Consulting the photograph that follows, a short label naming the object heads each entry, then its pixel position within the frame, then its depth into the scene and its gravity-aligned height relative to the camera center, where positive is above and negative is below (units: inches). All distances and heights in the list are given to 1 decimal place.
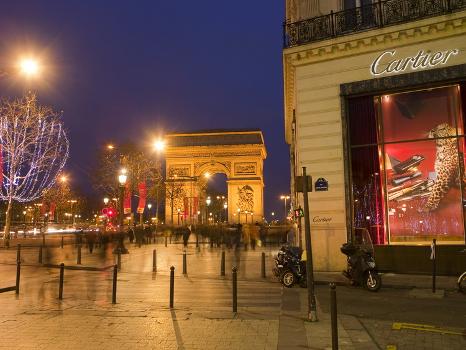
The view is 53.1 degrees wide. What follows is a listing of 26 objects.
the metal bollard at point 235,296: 369.7 -49.3
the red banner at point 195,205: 2282.2 +141.5
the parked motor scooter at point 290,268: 515.8 -38.5
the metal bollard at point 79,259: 763.2 -40.3
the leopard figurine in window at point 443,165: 609.3 +88.4
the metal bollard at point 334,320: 244.5 -46.1
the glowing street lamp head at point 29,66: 460.3 +168.1
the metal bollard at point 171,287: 391.3 -44.3
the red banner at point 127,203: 1465.3 +101.0
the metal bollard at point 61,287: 432.9 -48.7
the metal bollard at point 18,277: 466.2 -42.9
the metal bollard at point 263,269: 595.2 -45.3
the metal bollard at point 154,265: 658.5 -44.2
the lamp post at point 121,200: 944.9 +72.6
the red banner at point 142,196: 1539.1 +126.5
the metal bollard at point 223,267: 614.2 -43.6
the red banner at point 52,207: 1970.0 +116.9
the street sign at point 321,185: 634.2 +65.1
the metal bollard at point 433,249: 483.0 -18.0
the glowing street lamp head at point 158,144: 1161.0 +223.7
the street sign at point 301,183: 358.9 +39.1
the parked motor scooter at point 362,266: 478.6 -34.7
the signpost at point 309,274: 332.8 -29.4
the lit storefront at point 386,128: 601.3 +142.9
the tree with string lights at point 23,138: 1251.8 +265.9
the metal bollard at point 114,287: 409.0 -46.2
